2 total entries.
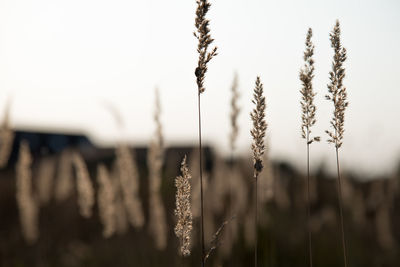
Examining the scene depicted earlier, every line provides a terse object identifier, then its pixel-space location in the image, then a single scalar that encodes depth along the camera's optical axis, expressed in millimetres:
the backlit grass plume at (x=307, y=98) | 2561
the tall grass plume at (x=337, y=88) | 2521
